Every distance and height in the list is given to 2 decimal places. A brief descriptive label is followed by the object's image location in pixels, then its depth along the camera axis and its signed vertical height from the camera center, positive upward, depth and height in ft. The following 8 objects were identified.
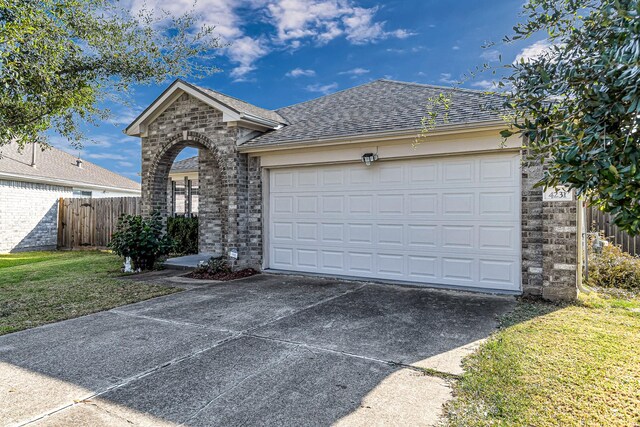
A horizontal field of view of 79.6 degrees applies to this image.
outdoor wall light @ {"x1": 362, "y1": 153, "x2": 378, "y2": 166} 26.76 +3.84
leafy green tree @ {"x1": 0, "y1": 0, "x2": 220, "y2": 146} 22.82 +10.97
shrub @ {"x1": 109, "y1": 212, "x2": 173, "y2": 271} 32.09 -2.57
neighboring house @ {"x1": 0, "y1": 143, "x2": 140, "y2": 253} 51.52 +2.72
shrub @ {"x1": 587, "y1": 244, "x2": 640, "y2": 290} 25.80 -3.79
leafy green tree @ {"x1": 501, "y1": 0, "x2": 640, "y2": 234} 6.38 +2.31
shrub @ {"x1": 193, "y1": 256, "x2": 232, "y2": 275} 30.96 -4.52
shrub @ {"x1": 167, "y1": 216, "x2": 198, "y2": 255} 45.29 -2.77
